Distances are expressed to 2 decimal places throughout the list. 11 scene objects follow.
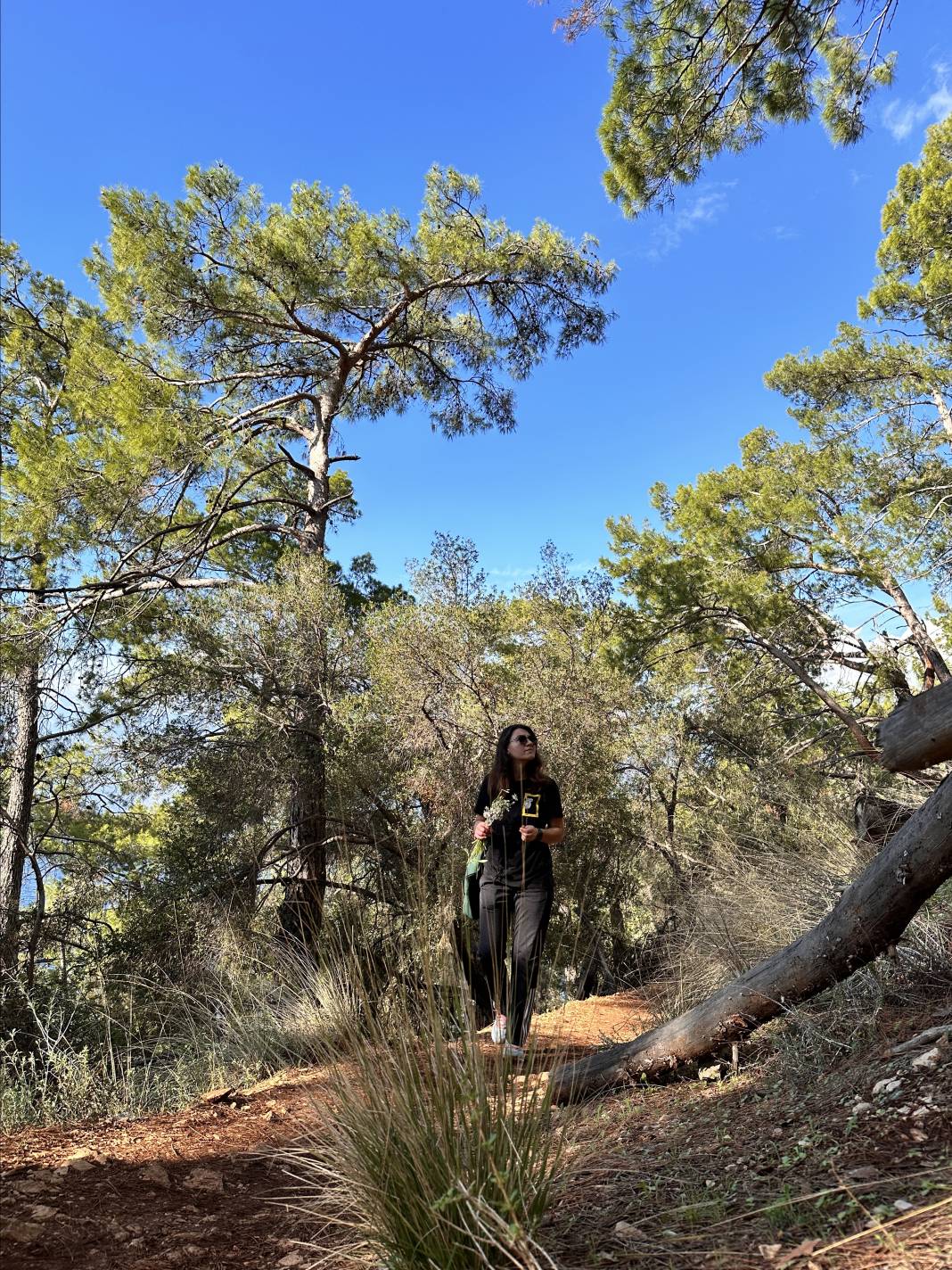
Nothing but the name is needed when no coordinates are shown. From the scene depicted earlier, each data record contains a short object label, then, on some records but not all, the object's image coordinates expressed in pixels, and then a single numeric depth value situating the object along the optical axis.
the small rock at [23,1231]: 1.91
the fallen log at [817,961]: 2.82
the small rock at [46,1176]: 2.30
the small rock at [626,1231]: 1.67
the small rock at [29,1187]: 2.21
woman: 3.68
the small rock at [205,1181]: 2.42
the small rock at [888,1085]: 2.20
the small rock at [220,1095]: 3.54
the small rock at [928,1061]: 2.27
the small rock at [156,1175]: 2.40
